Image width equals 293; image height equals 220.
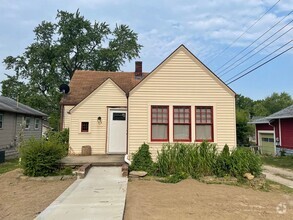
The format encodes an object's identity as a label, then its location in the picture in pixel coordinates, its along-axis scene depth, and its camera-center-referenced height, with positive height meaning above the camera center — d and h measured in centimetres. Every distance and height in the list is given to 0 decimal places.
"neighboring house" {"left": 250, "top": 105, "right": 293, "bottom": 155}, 1916 +10
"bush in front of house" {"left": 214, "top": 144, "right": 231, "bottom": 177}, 934 -124
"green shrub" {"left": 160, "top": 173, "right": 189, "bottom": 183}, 873 -162
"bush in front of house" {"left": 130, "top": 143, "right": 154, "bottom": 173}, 965 -112
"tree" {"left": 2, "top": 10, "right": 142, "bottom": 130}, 3328 +1014
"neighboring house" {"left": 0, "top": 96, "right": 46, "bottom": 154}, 1642 +61
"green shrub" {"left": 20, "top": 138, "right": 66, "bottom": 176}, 903 -98
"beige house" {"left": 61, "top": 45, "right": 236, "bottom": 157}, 1043 +107
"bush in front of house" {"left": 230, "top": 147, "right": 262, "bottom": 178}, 921 -115
